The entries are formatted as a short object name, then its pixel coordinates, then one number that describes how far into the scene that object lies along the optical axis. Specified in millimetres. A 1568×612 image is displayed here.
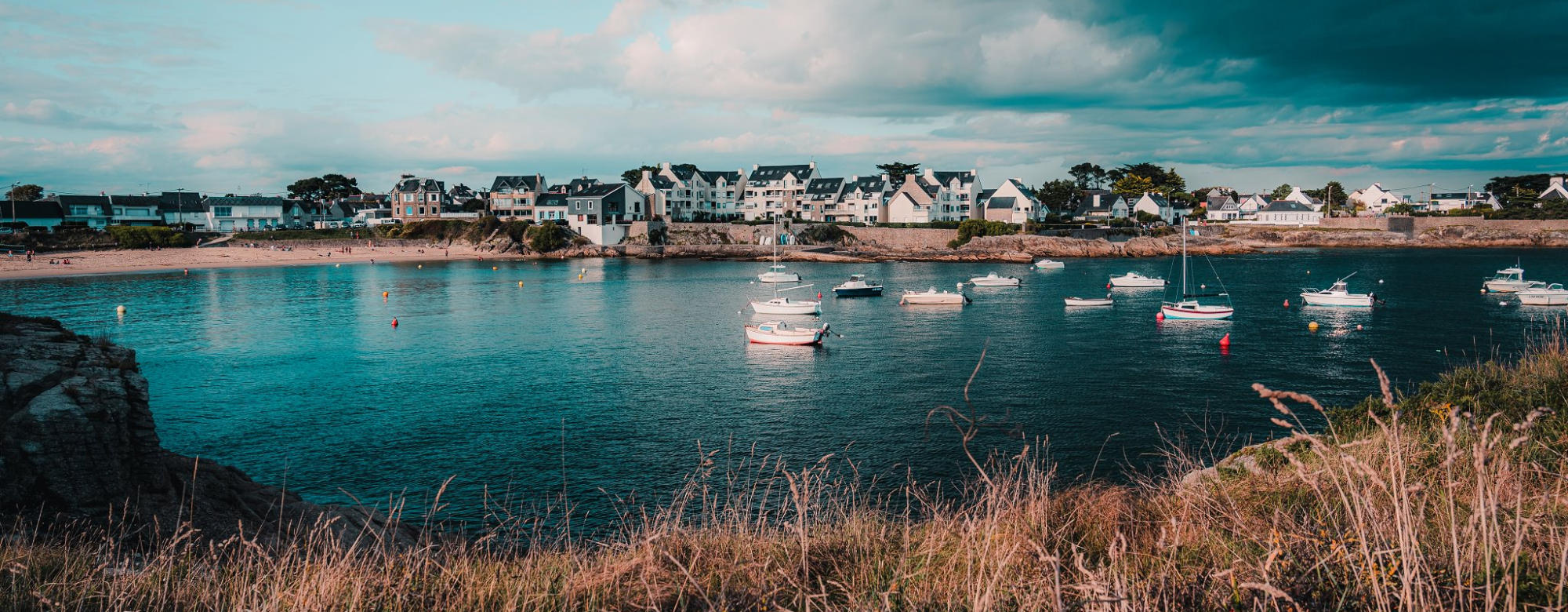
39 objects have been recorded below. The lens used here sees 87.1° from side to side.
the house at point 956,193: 131000
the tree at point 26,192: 129625
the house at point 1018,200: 128750
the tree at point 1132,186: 146125
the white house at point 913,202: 127812
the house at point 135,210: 123000
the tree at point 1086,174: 156625
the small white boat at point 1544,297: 53344
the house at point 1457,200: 161500
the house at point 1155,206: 144875
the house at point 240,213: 132375
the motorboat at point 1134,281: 71312
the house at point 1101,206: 139375
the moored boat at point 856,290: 66938
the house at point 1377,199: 179125
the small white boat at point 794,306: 54594
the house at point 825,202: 133500
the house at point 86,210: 118188
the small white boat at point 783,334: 41031
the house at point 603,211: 121500
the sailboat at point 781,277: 78500
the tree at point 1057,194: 145000
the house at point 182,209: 131250
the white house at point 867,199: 130500
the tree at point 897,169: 146125
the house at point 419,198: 138625
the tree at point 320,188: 149875
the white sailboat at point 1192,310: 48281
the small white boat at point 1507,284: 59812
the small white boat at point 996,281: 72750
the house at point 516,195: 134750
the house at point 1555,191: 137500
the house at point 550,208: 129375
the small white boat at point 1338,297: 52656
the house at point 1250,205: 158738
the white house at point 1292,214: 146125
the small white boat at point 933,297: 59000
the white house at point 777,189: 136375
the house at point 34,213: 110688
